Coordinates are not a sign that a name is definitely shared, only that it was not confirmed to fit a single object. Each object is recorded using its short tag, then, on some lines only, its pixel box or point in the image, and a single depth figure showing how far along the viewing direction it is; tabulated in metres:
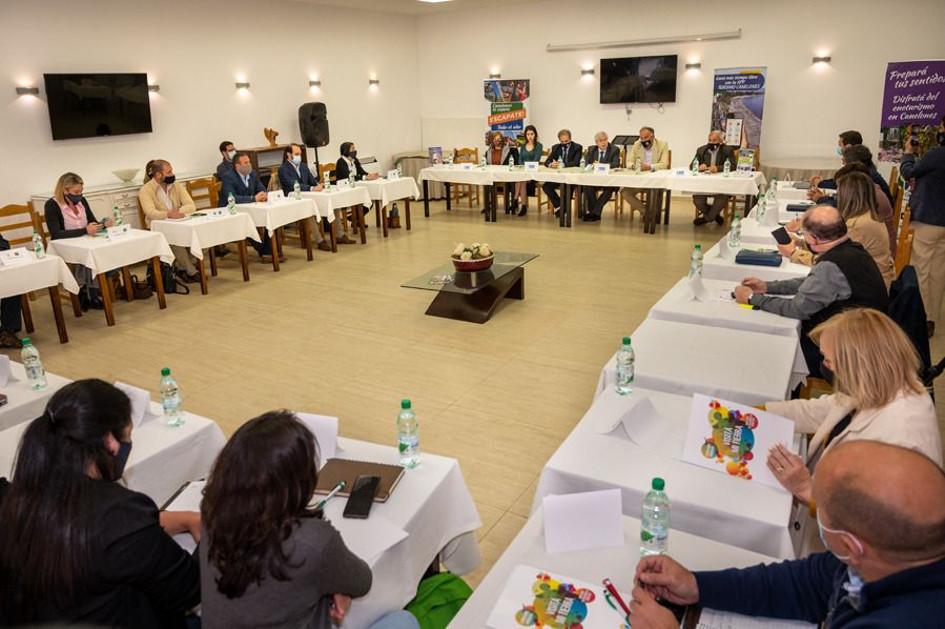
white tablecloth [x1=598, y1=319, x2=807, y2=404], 2.62
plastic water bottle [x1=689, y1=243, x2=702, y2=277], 3.71
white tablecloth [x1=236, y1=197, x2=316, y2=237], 6.86
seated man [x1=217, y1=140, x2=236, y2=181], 7.24
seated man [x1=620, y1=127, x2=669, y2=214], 8.87
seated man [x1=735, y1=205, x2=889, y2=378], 3.09
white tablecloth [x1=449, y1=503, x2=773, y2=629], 1.60
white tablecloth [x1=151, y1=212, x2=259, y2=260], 6.12
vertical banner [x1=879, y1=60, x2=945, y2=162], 8.25
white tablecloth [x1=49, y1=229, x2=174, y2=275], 5.33
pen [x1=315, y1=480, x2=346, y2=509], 1.94
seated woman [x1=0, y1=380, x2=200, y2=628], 1.41
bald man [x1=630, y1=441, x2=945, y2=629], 1.08
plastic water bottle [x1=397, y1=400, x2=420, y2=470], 2.13
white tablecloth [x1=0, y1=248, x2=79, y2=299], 4.84
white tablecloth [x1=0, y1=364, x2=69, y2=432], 2.70
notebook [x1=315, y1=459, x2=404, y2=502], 2.02
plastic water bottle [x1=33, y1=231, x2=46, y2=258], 5.11
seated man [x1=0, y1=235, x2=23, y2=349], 5.12
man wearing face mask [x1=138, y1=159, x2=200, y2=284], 6.49
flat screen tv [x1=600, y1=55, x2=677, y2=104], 10.50
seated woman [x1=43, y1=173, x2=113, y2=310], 5.60
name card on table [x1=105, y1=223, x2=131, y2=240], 5.74
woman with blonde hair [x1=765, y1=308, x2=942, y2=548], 1.84
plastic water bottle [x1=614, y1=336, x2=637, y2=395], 2.56
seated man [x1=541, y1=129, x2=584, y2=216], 9.41
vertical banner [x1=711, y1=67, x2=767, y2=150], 9.91
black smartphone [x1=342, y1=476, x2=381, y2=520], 1.91
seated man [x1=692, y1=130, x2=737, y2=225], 8.48
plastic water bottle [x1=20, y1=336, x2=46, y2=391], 2.81
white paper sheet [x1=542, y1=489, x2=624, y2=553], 1.72
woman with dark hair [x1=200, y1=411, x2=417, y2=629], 1.37
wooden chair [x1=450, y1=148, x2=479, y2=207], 10.93
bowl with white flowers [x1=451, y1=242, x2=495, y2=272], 5.18
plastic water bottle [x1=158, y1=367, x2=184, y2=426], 2.54
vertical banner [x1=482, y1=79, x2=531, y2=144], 11.70
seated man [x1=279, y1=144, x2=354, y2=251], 7.99
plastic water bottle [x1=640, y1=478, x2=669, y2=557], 1.69
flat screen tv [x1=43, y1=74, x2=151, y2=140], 7.33
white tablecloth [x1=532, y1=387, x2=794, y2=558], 1.84
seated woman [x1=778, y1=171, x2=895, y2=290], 3.97
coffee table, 5.20
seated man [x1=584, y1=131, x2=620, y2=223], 9.07
